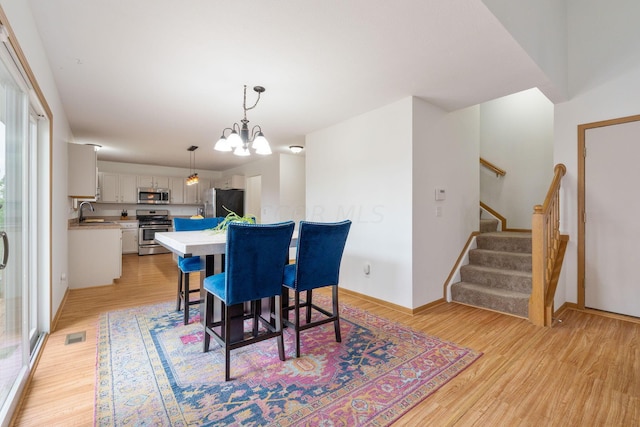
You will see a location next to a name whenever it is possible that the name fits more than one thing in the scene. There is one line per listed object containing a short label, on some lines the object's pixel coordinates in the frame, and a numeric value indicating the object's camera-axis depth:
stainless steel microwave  7.03
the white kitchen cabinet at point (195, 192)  7.67
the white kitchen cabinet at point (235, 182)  7.05
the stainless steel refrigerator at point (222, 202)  6.80
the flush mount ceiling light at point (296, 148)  5.20
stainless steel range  6.79
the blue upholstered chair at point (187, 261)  2.72
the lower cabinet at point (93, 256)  3.86
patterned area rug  1.54
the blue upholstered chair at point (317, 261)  2.12
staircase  3.05
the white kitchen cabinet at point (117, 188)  6.57
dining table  1.94
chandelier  2.59
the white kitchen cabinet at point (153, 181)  7.04
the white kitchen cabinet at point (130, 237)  6.70
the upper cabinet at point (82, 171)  3.81
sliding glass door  1.51
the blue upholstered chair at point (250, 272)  1.81
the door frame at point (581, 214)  3.10
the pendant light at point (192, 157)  5.50
